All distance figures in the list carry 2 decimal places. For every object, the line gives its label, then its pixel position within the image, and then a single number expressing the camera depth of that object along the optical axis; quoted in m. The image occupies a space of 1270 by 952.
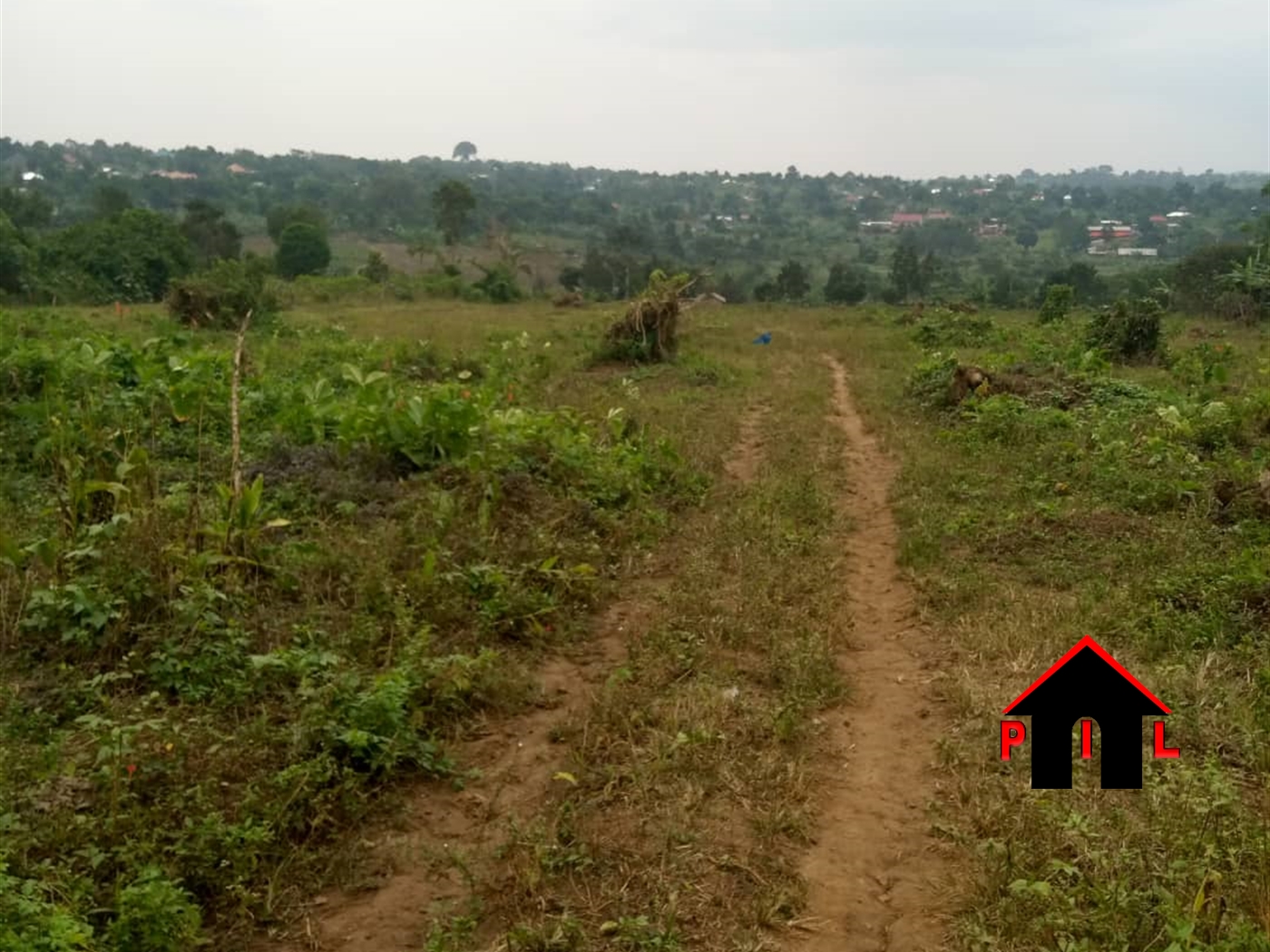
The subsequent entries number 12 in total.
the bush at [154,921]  3.02
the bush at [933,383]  12.37
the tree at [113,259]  22.56
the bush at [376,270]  29.38
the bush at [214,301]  16.25
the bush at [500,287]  28.23
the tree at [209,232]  33.47
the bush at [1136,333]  14.71
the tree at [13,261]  21.19
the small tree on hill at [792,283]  34.91
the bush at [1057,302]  21.06
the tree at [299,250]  33.97
